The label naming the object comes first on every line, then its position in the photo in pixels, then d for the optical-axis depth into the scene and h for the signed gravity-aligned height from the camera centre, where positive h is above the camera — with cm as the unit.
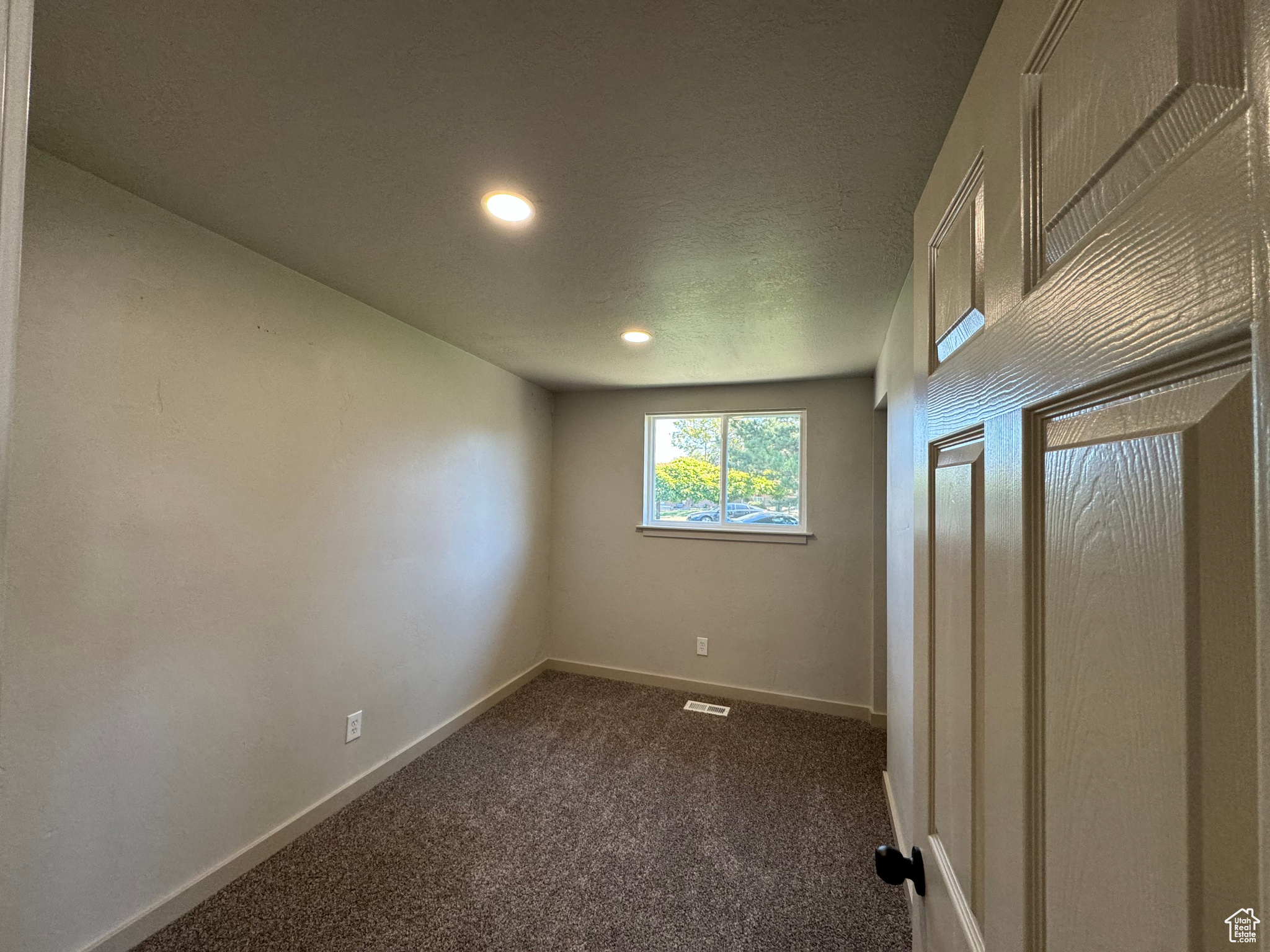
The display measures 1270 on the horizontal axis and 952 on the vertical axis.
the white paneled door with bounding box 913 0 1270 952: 24 +1
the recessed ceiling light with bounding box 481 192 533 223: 124 +75
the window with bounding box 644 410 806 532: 331 +13
